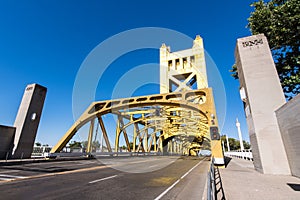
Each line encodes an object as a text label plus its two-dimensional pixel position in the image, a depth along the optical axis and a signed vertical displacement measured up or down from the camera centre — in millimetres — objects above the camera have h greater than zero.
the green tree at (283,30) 11289 +8629
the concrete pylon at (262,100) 8416 +2866
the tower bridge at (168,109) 18422 +6393
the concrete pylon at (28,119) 17047 +3460
